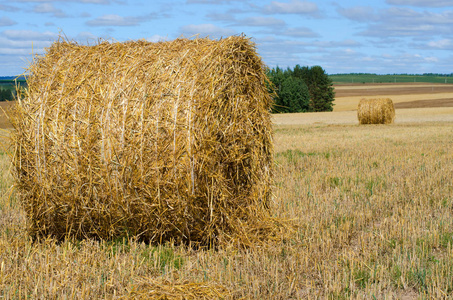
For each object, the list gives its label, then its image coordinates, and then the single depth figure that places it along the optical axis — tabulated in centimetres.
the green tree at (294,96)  7344
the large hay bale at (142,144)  525
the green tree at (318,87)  7781
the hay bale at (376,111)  2864
